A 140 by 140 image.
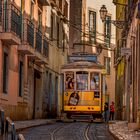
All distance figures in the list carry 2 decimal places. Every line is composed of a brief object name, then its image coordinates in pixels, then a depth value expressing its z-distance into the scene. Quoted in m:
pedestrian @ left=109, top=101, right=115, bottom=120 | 40.94
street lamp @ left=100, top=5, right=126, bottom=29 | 28.48
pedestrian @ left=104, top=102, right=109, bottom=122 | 36.86
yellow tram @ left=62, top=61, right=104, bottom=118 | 31.86
